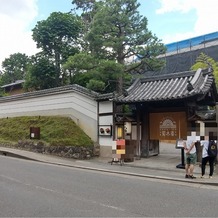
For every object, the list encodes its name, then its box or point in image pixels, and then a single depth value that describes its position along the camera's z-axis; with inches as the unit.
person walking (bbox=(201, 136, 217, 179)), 338.7
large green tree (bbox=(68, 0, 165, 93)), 567.0
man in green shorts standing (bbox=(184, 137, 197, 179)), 336.4
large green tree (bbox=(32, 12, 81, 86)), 766.7
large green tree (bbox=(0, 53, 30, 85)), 1620.8
